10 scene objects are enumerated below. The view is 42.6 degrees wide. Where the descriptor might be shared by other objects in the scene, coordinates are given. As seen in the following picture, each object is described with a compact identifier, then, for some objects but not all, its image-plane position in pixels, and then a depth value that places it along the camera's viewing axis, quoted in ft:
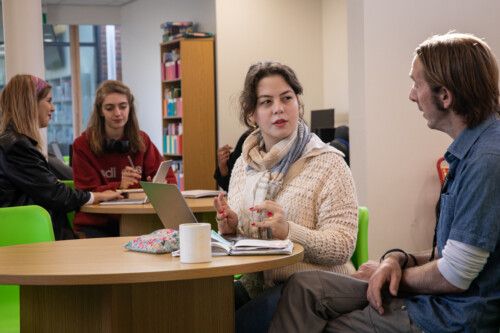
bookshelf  27.07
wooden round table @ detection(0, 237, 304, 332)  5.79
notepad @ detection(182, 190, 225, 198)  13.14
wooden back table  11.73
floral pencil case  6.86
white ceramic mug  6.11
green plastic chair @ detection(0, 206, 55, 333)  8.65
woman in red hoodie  13.43
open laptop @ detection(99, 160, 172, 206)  11.71
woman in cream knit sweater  7.43
